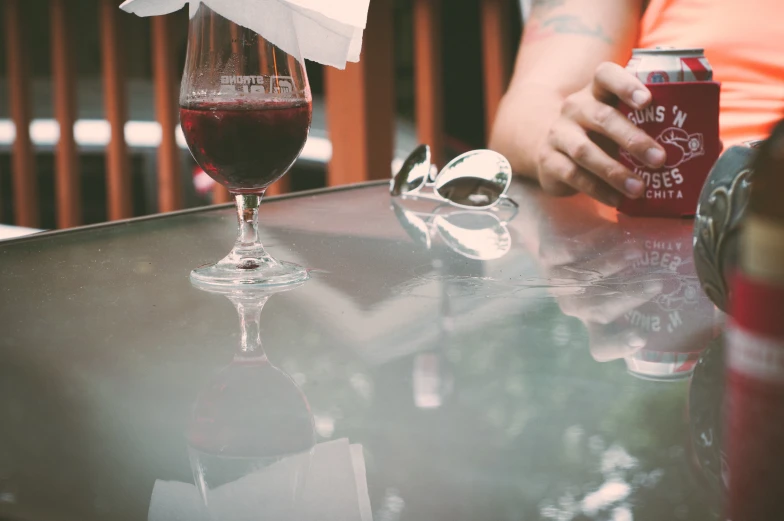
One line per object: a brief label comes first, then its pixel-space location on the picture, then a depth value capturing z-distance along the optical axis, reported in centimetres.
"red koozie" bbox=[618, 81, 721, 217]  104
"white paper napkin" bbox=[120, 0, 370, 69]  82
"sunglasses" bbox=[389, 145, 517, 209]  124
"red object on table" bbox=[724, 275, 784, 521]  31
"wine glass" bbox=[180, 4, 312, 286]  82
